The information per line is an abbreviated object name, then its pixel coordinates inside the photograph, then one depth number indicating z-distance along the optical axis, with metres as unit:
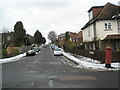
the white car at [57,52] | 43.09
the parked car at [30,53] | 46.29
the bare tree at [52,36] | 159.38
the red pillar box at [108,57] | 17.39
